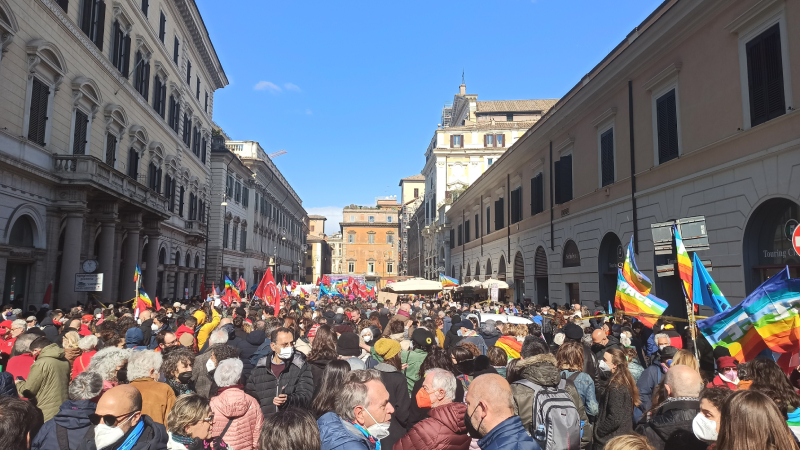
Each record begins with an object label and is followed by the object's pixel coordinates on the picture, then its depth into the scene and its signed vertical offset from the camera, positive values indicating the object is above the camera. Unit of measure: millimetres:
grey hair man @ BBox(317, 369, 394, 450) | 3494 -858
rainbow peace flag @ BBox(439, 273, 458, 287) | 28438 +188
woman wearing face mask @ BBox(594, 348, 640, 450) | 5113 -1147
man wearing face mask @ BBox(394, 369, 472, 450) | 3680 -993
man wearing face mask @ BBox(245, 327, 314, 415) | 5613 -1001
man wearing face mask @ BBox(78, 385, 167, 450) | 3658 -979
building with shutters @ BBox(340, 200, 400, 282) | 112000 +7451
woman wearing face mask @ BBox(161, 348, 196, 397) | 5809 -942
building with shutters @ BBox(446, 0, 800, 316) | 11336 +3752
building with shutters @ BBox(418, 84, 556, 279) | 54406 +12986
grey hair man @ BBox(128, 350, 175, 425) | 4945 -956
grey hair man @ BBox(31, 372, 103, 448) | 4195 -1048
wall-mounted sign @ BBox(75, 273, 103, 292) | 17938 -70
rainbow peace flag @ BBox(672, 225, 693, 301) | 8125 +298
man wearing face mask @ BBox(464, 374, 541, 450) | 3266 -811
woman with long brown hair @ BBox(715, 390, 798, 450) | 2855 -720
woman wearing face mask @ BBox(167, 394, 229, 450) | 3887 -1005
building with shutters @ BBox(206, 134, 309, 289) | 42875 +6391
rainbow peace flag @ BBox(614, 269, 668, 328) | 9516 -262
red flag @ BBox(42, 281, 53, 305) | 16406 -470
